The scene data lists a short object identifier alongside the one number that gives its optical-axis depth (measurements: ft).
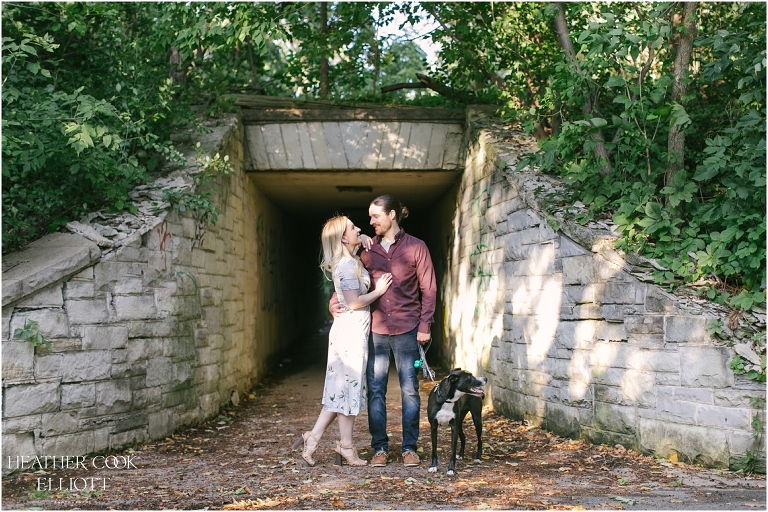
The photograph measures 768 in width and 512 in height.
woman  15.30
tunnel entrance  27.84
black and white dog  15.02
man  15.72
